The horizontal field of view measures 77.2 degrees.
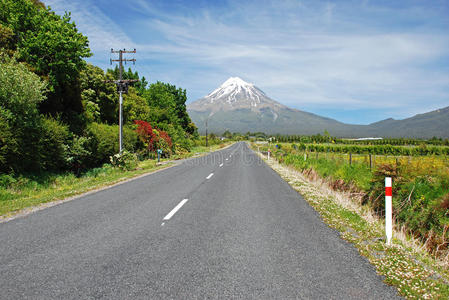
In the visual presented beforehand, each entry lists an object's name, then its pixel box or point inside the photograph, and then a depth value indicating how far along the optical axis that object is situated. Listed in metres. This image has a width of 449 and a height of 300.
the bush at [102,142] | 19.20
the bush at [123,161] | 18.94
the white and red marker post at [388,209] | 4.78
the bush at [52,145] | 13.34
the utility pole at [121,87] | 19.82
